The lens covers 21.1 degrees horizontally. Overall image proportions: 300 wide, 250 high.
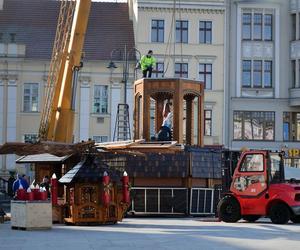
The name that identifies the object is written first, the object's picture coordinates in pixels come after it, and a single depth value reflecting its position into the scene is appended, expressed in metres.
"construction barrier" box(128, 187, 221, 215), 30.38
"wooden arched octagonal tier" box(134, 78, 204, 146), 30.88
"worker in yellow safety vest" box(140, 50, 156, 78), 31.80
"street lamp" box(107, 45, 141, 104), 52.81
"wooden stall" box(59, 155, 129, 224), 23.38
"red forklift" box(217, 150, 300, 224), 25.05
